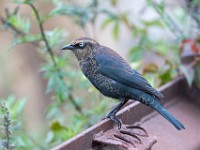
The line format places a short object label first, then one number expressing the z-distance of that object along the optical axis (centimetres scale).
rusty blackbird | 647
